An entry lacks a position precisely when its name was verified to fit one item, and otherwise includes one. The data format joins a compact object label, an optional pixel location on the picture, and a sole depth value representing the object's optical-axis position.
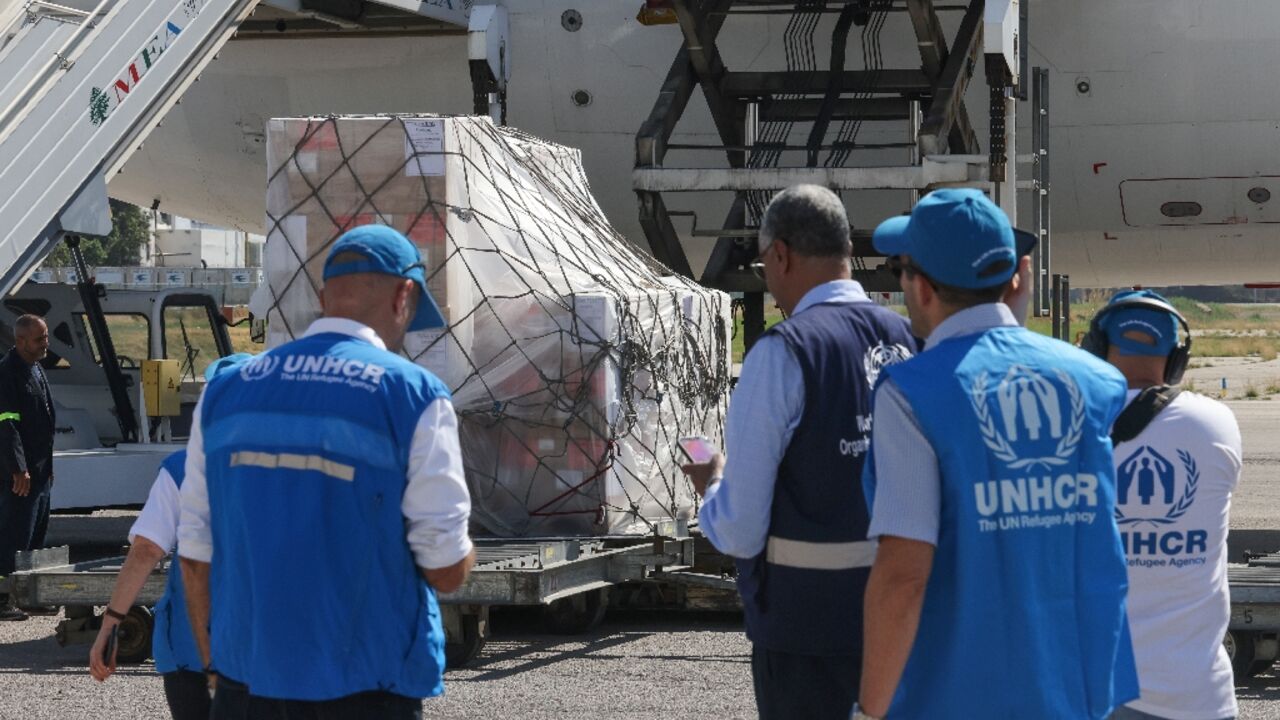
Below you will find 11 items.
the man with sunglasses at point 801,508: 7.68
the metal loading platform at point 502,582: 15.93
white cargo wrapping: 17.86
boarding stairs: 21.42
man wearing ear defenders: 7.80
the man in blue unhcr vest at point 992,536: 6.29
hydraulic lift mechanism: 24.42
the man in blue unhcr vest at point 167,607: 9.52
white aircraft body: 27.52
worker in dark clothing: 21.39
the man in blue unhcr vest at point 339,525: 7.12
